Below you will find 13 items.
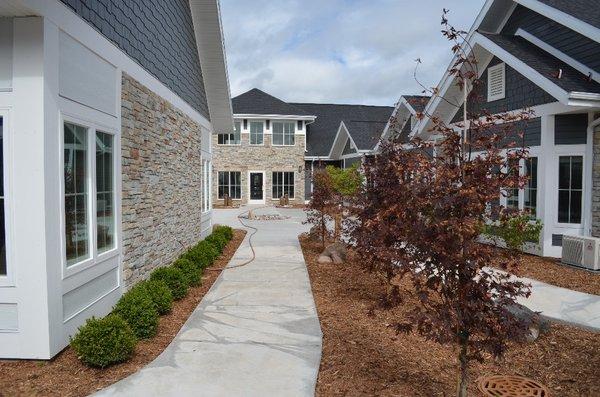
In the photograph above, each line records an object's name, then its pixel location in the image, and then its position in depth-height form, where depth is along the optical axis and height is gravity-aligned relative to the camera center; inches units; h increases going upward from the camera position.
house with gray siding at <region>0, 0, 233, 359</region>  165.6 +10.2
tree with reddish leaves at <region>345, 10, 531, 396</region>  122.5 -13.6
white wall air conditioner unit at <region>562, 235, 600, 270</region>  346.0 -51.8
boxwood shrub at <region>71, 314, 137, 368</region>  167.9 -59.5
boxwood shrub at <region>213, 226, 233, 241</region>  510.1 -54.4
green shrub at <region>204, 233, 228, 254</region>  441.5 -56.5
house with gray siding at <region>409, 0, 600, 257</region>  380.5 +69.3
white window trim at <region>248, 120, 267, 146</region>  1183.6 +136.5
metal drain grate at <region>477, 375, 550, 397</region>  153.6 -70.7
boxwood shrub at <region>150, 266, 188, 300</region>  275.7 -58.1
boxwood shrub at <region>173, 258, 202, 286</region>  309.0 -60.1
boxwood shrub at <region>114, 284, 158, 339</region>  206.1 -59.5
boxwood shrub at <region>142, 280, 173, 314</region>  237.6 -59.1
